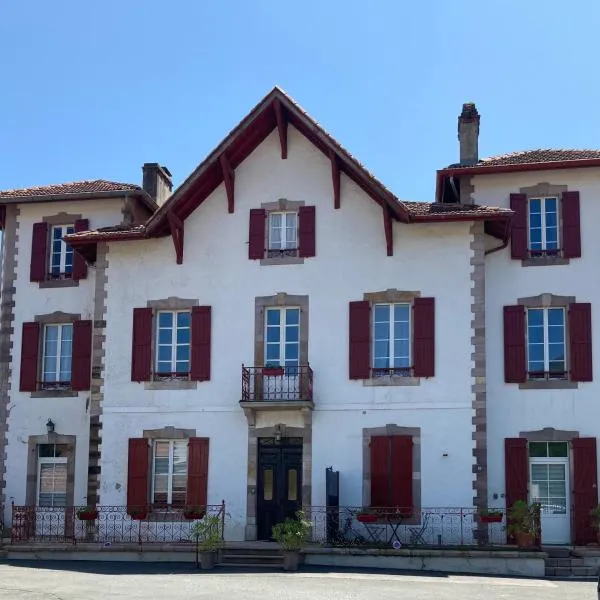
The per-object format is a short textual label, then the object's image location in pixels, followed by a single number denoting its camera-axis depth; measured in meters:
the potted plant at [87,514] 21.72
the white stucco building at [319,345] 21.34
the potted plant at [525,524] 19.62
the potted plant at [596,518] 20.66
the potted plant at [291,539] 18.70
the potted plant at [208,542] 18.92
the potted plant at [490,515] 20.40
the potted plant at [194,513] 21.44
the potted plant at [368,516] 20.66
